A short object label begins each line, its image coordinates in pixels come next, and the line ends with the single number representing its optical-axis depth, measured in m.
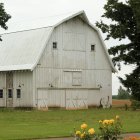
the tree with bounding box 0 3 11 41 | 49.66
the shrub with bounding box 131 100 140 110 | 54.88
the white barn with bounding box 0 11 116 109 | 55.78
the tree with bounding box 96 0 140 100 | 60.50
